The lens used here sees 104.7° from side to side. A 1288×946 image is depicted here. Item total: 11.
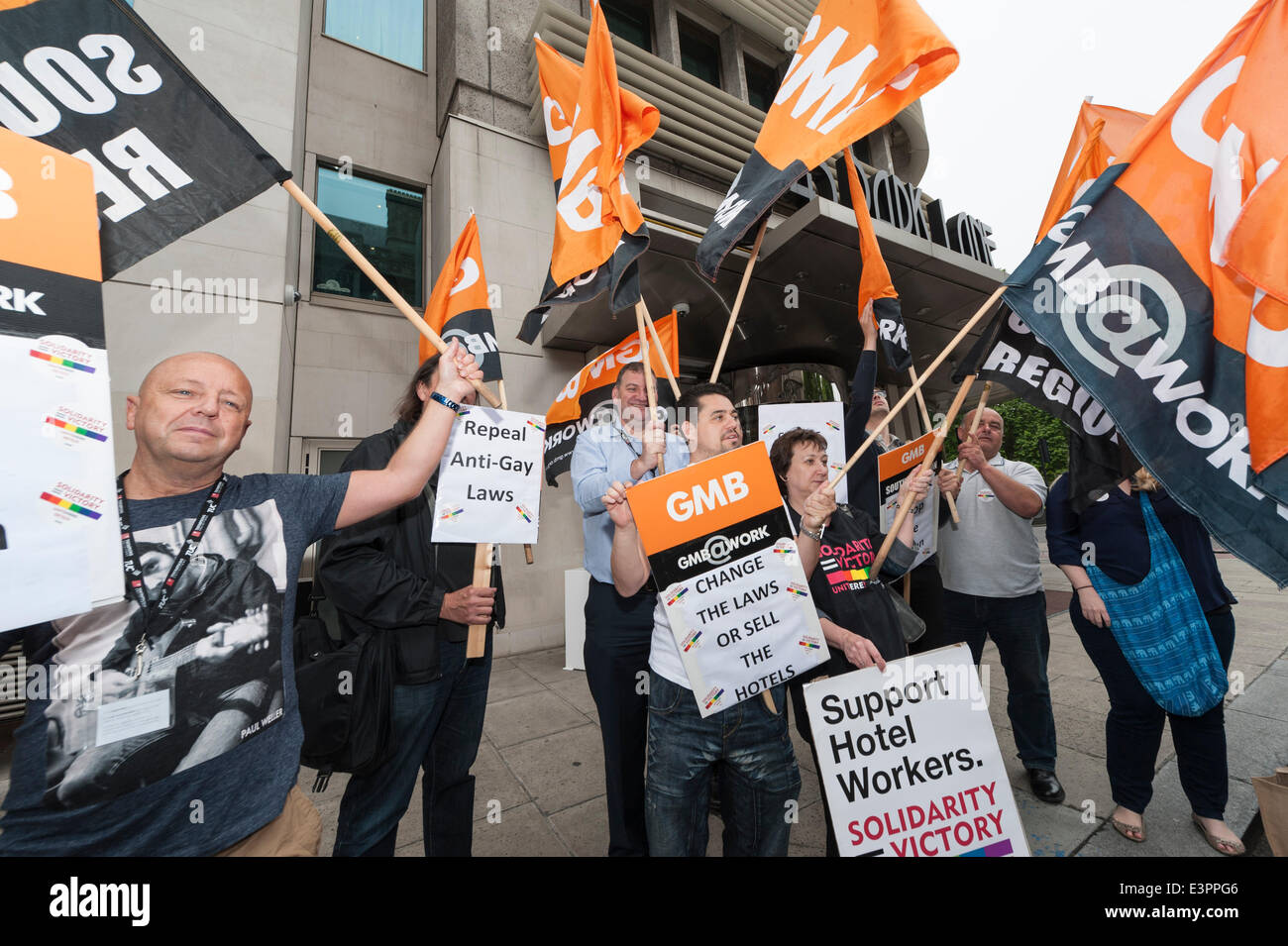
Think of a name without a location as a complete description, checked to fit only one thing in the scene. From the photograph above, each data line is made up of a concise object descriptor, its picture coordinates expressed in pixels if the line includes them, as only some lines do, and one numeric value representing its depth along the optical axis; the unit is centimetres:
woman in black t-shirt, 195
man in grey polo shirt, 300
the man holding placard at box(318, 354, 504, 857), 191
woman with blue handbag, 240
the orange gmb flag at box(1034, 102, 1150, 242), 225
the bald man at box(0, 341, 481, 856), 111
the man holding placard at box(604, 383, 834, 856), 171
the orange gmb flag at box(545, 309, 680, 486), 434
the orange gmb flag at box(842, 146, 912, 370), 304
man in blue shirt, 216
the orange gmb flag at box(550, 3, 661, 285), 246
